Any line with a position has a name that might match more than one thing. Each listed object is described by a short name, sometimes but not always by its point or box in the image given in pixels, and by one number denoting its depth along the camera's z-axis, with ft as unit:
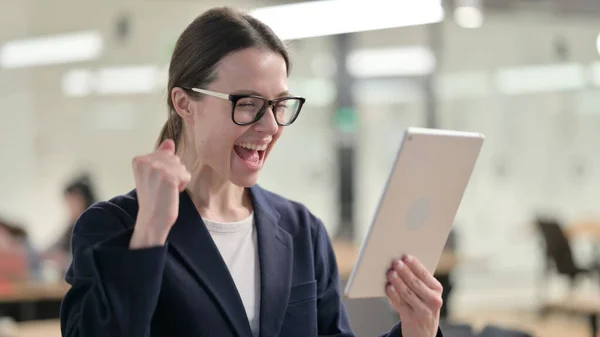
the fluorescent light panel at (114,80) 28.02
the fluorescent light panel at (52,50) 26.91
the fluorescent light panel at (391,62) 32.42
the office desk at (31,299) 18.16
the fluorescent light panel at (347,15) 26.89
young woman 5.13
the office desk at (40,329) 11.23
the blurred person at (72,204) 21.89
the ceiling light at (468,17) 33.01
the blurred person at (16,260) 18.42
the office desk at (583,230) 30.91
